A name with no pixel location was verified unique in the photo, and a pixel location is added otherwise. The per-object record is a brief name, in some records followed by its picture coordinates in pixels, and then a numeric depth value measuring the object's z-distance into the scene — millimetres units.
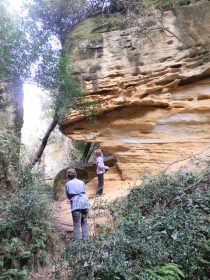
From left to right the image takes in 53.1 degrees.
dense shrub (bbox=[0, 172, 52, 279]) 3699
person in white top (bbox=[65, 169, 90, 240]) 4218
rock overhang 6941
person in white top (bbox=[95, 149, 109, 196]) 6898
